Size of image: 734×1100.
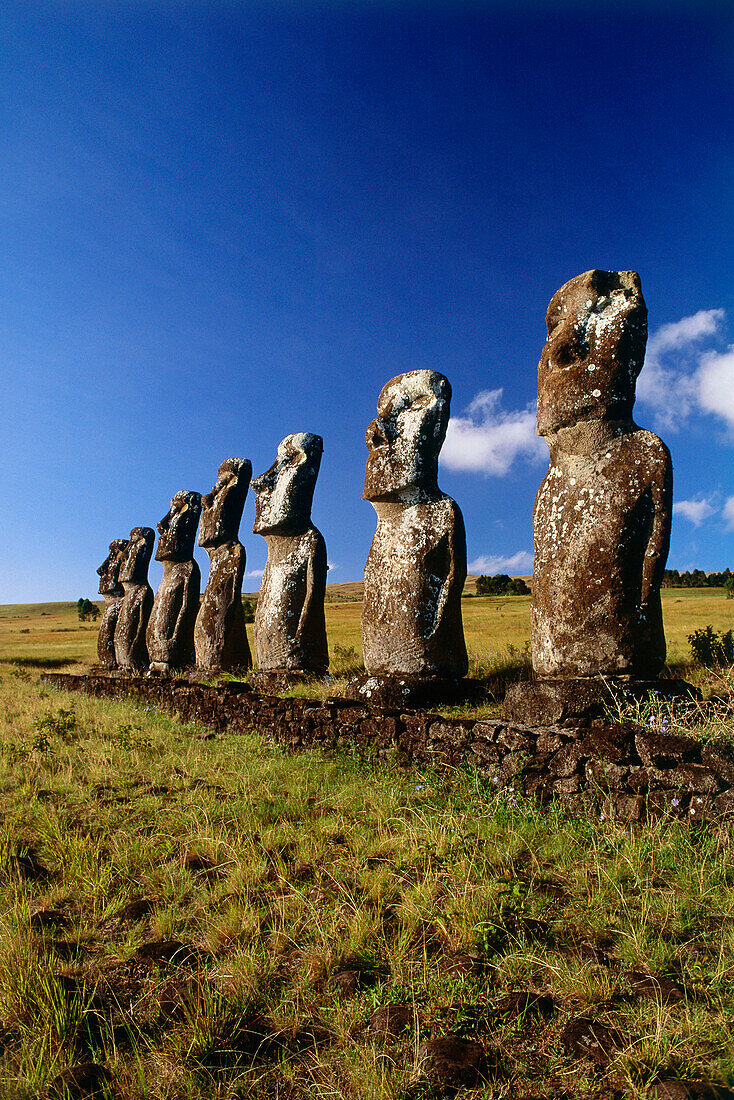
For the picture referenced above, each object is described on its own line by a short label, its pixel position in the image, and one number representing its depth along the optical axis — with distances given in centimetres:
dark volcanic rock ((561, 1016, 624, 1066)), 242
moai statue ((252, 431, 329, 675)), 1046
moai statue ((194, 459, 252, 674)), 1241
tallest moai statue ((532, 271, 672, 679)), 581
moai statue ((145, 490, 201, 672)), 1445
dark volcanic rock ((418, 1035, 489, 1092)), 236
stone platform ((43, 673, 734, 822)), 410
